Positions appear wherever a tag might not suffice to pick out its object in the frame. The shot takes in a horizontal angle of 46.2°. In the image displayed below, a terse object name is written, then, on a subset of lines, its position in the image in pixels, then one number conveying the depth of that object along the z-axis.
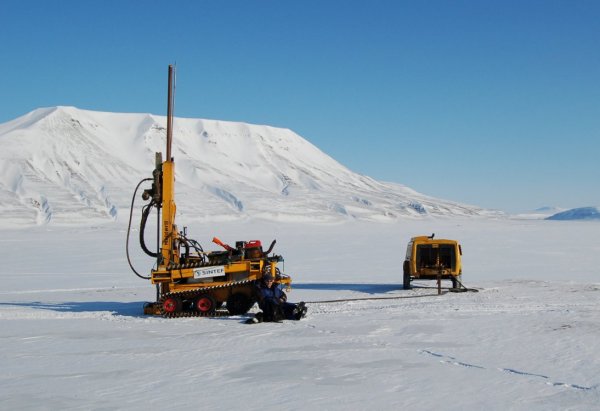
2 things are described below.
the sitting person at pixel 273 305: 12.08
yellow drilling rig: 13.40
